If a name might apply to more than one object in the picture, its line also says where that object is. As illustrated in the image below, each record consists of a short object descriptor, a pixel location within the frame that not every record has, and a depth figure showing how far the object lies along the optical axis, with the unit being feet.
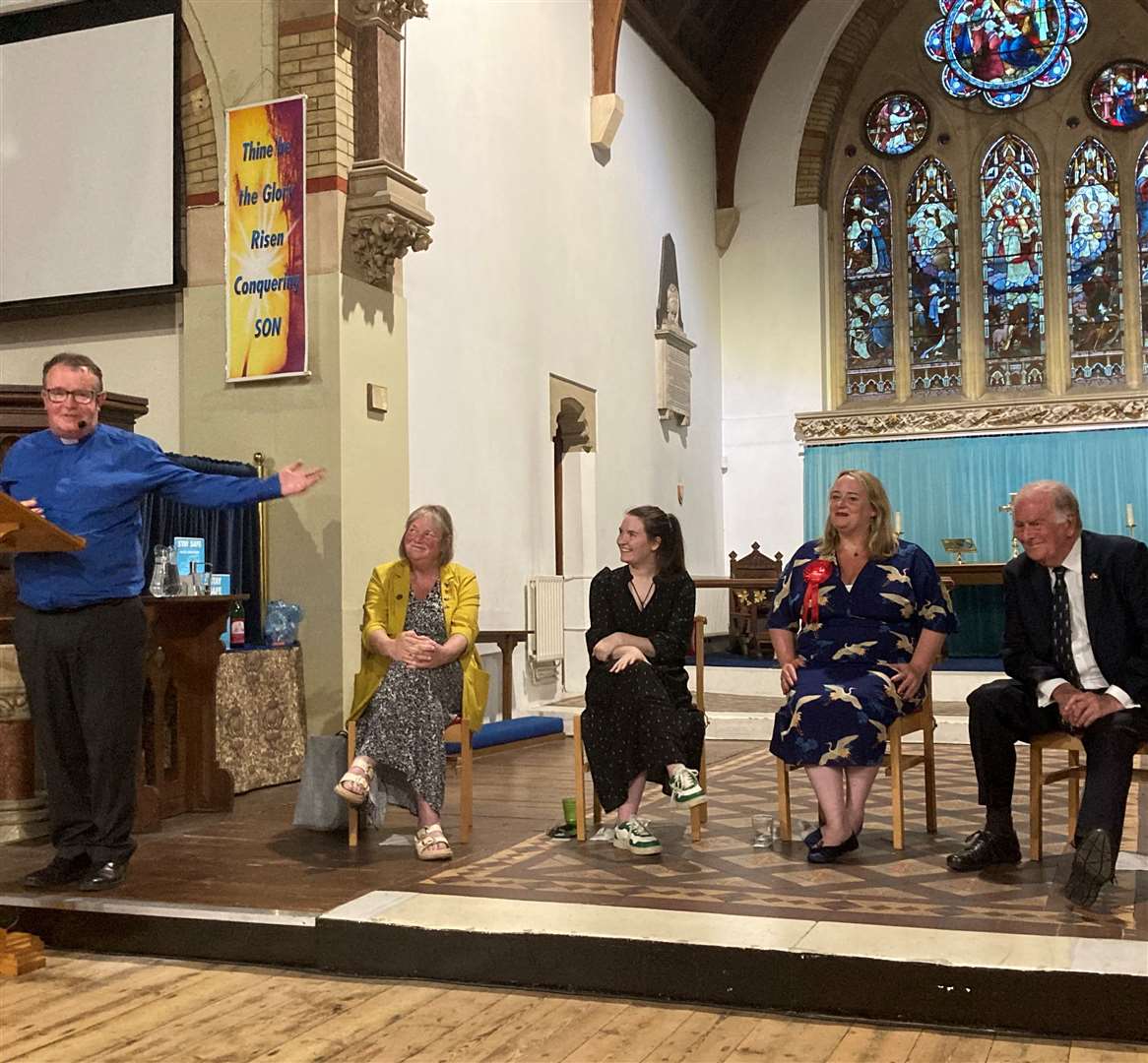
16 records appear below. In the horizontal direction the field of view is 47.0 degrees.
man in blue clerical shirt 12.39
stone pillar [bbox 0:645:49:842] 15.35
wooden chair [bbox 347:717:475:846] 14.66
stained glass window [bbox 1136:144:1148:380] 43.29
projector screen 21.89
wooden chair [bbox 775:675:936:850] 13.52
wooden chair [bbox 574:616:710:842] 14.14
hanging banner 21.22
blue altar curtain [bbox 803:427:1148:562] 41.86
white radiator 29.58
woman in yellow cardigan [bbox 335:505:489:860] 13.92
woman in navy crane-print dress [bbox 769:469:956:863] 13.29
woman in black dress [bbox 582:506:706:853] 13.78
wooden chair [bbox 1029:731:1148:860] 12.41
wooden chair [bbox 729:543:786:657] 39.11
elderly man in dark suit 11.57
